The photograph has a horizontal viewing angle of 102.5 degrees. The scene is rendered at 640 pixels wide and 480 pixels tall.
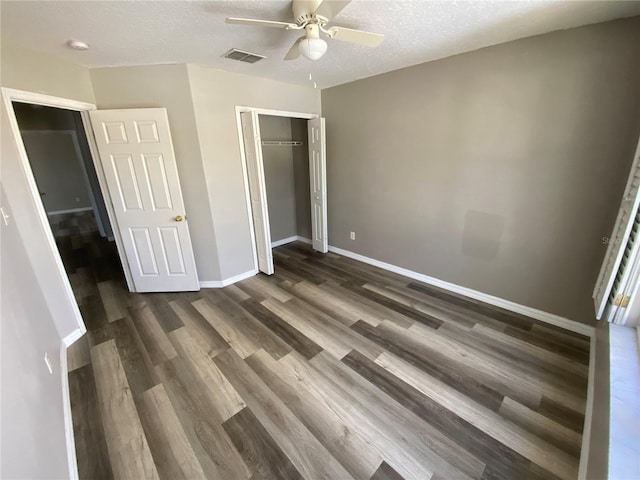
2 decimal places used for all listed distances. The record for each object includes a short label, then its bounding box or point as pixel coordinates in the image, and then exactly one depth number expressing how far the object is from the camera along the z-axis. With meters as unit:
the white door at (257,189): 3.10
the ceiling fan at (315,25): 1.45
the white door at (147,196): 2.67
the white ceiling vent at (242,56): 2.37
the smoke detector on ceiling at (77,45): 2.04
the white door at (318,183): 3.82
